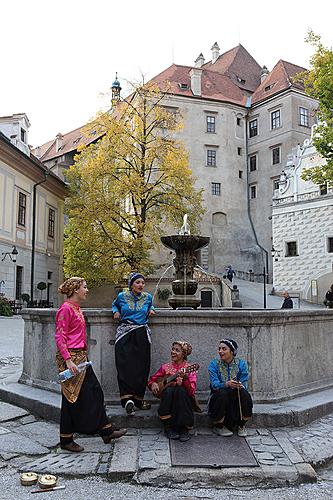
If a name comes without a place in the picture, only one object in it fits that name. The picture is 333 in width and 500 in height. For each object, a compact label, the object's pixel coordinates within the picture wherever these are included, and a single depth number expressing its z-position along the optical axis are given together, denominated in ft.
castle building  150.10
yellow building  90.79
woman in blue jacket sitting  17.48
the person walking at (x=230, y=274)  123.26
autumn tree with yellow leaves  88.07
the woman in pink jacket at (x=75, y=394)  16.25
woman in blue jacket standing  18.86
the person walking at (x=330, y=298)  60.85
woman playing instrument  17.12
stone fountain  34.91
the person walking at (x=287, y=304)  64.33
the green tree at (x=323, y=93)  61.87
